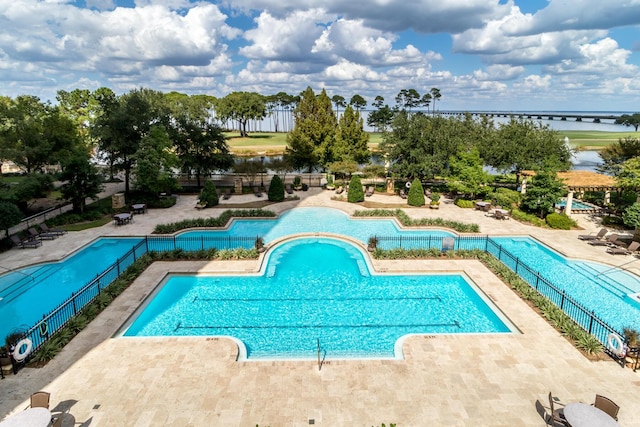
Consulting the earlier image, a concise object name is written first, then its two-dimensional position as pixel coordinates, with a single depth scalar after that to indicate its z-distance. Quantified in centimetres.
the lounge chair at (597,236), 2462
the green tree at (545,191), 2834
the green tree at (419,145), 3572
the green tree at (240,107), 10269
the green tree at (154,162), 3192
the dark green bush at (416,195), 3347
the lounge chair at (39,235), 2408
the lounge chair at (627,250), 2235
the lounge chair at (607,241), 2364
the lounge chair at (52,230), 2517
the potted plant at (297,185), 4103
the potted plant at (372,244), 2291
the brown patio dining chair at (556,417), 939
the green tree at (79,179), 2838
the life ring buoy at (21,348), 1141
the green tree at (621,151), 3819
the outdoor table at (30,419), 852
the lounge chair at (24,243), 2302
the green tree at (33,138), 3238
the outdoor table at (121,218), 2756
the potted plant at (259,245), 2243
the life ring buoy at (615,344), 1195
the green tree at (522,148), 3606
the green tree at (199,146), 3828
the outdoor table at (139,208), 3061
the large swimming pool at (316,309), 1446
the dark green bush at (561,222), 2747
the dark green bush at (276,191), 3516
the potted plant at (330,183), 4112
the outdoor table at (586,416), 869
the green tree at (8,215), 2175
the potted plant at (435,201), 3253
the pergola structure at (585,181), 3015
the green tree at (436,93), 14400
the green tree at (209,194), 3284
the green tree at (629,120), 14900
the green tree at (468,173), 3334
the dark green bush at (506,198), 3234
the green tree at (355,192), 3469
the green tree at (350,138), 4250
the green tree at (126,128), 3353
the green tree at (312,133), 4247
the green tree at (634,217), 2325
